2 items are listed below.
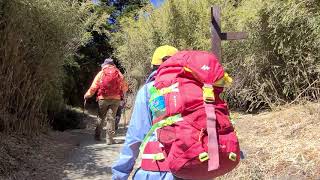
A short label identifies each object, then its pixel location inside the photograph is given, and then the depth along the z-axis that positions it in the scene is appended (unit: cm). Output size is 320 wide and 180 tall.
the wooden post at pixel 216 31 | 311
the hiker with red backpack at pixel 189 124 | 134
